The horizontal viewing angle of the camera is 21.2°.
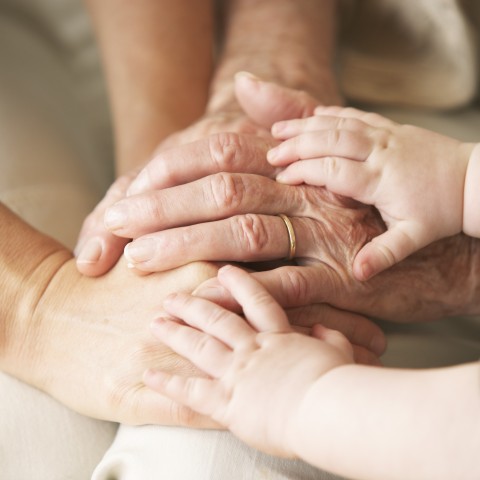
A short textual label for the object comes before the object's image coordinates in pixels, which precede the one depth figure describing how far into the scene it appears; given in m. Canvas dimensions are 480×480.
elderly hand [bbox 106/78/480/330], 0.57
